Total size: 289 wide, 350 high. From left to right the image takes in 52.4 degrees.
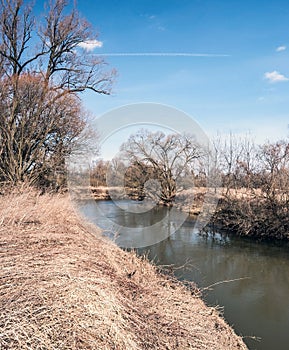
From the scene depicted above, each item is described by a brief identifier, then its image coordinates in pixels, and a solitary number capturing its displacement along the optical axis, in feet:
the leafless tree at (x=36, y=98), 40.06
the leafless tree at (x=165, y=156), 72.08
